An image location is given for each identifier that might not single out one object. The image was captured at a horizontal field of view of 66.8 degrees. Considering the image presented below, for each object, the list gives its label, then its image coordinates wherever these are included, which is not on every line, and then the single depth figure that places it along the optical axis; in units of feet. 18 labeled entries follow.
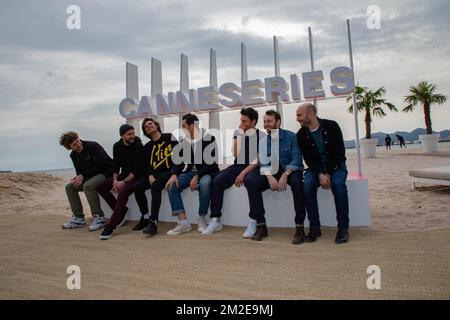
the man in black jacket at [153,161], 15.75
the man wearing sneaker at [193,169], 14.78
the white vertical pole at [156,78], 23.07
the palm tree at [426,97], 62.23
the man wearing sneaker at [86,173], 16.88
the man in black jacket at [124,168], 15.67
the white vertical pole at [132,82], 22.82
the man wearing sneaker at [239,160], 14.47
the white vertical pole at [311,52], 17.49
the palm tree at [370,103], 63.41
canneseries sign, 16.35
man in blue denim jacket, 12.57
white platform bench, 13.38
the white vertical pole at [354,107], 16.06
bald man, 11.97
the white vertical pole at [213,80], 20.40
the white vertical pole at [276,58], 19.34
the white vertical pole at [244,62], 20.86
